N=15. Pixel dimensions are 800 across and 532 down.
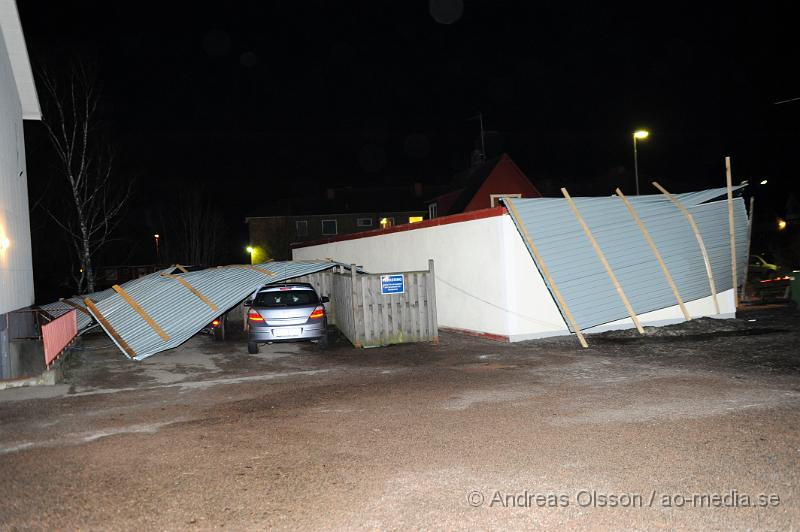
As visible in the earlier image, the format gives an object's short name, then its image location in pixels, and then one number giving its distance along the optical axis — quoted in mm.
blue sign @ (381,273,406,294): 13881
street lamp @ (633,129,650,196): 25884
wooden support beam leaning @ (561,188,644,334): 13433
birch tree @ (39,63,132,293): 24141
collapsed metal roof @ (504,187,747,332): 13234
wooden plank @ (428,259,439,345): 13992
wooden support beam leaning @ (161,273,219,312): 14289
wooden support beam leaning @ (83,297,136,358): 12722
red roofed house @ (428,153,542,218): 39094
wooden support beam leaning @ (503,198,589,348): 12828
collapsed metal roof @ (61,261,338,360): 13336
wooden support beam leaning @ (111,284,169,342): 13562
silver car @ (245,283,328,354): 12828
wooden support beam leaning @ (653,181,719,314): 14904
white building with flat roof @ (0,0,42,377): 13625
